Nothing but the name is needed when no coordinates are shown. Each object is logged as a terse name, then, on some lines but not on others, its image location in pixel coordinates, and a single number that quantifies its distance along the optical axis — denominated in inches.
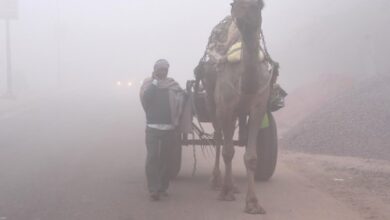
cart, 456.8
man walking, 402.9
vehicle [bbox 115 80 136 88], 2503.2
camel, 348.2
